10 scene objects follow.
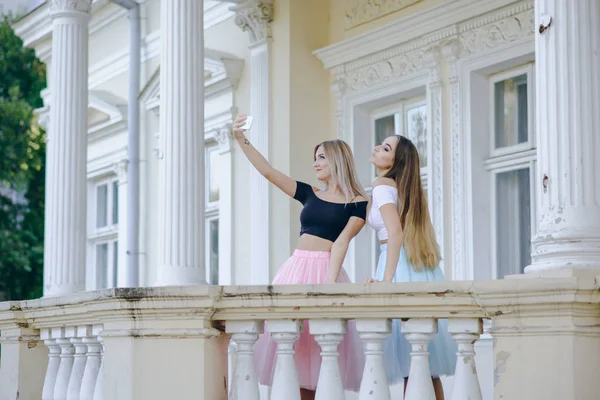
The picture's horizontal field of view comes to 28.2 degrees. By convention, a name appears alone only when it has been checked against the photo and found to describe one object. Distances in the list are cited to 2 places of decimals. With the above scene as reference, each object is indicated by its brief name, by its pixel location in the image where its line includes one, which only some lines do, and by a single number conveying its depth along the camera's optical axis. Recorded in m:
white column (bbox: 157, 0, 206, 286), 8.44
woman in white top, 5.25
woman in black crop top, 5.45
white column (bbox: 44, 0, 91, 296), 10.09
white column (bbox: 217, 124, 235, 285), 11.23
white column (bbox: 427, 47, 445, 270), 9.14
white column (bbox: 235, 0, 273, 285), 10.44
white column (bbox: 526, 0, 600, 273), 4.51
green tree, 17.97
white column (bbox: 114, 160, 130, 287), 13.33
